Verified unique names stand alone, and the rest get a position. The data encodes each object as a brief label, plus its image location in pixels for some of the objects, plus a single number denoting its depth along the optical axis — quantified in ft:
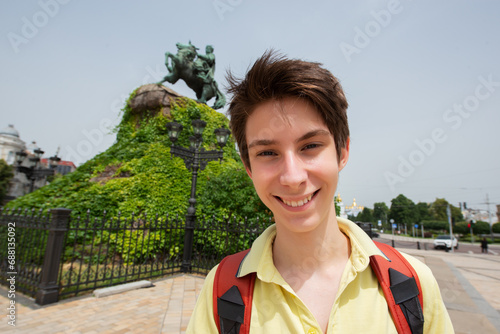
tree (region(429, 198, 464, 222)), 214.07
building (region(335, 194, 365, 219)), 241.22
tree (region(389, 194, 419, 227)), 221.46
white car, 80.91
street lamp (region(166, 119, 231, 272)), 23.92
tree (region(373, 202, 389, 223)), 277.97
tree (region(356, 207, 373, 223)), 294.21
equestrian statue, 40.11
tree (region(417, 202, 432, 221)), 229.04
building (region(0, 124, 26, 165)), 150.30
